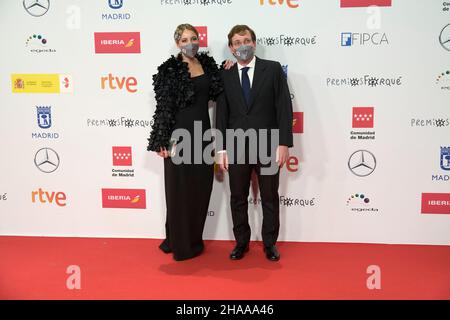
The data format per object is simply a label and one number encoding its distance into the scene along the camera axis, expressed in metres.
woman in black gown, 3.19
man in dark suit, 3.23
